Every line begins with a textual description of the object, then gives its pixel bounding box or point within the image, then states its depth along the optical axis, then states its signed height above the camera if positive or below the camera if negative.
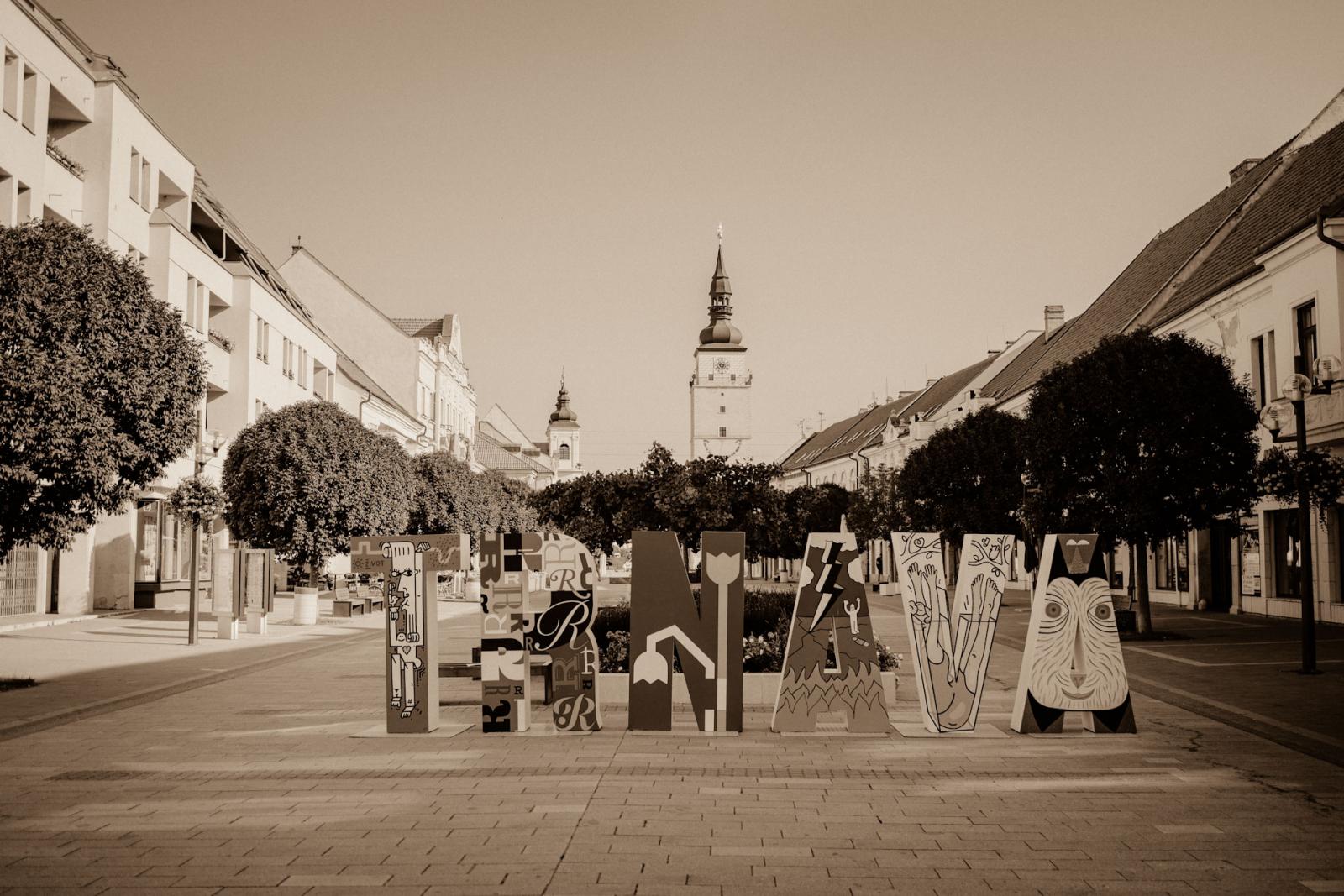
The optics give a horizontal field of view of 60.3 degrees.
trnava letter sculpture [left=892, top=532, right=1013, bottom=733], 11.59 -1.05
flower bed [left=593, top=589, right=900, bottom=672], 14.59 -1.44
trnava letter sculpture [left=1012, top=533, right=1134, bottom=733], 11.70 -1.24
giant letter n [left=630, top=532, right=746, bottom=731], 11.74 -1.03
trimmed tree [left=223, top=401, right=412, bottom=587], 29.80 +1.03
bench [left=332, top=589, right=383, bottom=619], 34.25 -2.48
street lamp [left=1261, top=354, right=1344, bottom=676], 16.19 +1.65
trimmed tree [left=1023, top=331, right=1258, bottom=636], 22.44 +1.78
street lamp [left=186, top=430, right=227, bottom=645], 22.62 -0.03
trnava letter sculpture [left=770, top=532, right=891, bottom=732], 11.70 -1.22
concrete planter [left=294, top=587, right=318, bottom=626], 29.98 -2.17
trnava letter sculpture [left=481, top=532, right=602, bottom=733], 11.70 -1.03
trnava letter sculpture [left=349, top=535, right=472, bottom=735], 11.70 -1.04
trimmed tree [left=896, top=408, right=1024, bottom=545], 36.34 +1.65
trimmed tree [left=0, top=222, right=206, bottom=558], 14.97 +1.89
